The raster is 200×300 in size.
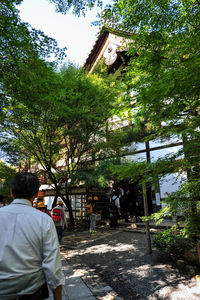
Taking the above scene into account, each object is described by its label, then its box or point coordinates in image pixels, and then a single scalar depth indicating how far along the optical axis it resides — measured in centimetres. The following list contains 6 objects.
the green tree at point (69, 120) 949
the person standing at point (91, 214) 1038
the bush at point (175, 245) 517
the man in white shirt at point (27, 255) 140
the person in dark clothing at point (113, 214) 1094
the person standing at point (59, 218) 730
